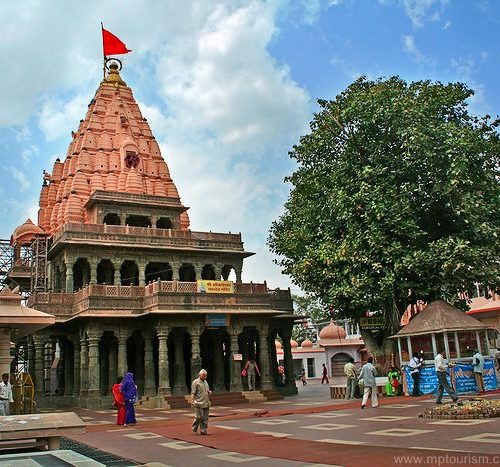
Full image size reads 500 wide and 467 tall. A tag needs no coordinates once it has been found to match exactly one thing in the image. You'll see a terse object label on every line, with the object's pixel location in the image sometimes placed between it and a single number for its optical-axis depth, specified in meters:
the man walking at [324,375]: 43.66
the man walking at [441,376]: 16.95
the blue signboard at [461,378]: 21.38
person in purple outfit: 18.62
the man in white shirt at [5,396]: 15.05
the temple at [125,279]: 28.83
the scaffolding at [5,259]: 44.50
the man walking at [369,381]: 18.72
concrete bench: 8.97
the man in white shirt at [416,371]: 21.91
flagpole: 46.63
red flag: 45.22
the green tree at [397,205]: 23.62
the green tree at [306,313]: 71.74
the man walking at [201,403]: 14.33
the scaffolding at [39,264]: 37.47
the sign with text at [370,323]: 26.17
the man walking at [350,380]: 22.31
